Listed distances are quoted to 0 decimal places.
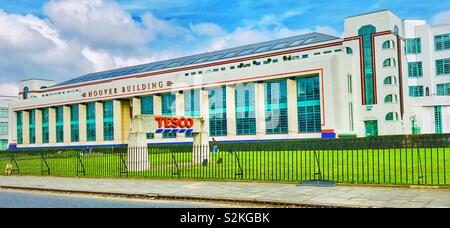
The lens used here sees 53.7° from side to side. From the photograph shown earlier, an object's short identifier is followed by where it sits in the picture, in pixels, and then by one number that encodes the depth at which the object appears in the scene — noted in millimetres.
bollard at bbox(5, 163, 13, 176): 25922
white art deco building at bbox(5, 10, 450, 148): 50156
